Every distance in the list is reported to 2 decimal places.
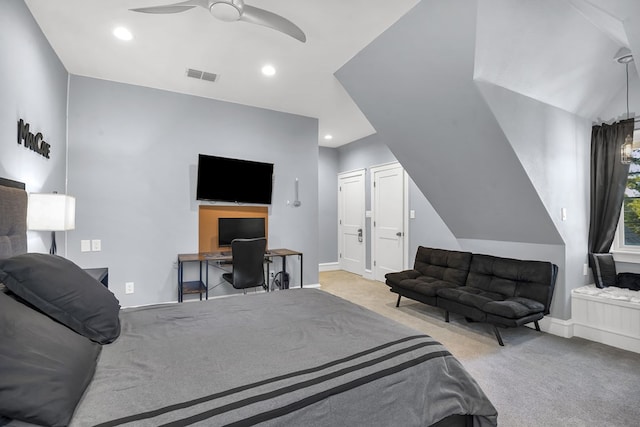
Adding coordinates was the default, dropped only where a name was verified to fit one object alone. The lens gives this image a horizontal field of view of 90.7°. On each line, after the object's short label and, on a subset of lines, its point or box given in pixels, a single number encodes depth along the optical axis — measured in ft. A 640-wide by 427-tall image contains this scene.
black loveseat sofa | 9.75
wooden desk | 12.30
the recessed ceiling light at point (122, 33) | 9.07
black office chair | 11.94
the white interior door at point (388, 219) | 17.58
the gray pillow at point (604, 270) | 10.89
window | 10.96
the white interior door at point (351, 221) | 21.01
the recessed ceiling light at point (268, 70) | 11.18
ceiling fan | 6.71
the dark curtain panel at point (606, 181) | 10.60
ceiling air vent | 11.60
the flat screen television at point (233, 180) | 13.66
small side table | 8.88
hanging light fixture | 9.25
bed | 2.98
